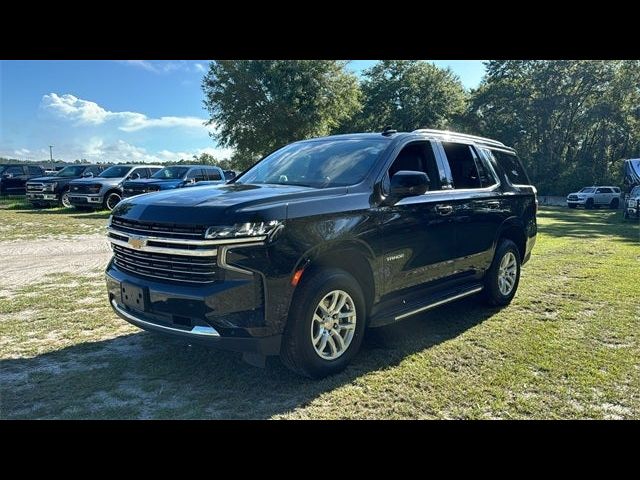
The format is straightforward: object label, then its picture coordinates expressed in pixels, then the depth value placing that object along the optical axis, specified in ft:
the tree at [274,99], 94.68
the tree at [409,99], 151.94
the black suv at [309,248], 10.47
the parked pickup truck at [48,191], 61.61
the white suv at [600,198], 111.96
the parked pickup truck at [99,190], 56.90
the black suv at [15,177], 76.95
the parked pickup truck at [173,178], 51.72
